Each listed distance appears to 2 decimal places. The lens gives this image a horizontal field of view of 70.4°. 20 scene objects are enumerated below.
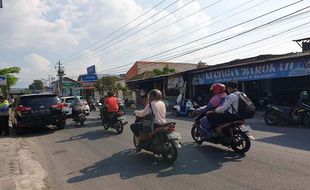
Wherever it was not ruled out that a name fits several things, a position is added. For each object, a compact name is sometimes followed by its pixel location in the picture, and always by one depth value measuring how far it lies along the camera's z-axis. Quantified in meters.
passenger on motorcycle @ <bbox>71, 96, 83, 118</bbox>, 10.79
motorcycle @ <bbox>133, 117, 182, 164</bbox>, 4.71
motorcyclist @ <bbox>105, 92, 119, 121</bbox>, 8.46
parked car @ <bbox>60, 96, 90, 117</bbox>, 15.05
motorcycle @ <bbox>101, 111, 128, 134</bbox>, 8.31
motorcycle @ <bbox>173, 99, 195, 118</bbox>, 13.37
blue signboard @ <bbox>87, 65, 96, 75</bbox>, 35.80
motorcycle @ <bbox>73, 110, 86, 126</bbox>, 10.62
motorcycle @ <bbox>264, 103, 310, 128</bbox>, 8.61
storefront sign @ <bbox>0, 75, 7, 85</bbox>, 13.24
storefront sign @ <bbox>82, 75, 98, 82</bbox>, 34.03
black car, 9.10
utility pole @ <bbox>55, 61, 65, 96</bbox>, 38.56
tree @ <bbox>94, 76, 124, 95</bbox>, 33.08
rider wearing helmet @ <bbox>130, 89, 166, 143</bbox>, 5.01
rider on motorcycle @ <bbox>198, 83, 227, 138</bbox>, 5.40
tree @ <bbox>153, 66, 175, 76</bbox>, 27.86
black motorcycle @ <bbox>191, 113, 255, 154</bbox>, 5.04
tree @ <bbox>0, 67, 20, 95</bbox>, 23.23
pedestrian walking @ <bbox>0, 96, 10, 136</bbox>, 8.96
